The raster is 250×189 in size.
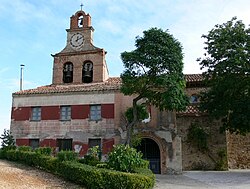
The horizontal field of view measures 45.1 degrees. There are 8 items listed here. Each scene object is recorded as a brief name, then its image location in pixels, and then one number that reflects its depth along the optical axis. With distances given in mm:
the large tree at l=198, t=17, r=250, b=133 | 20333
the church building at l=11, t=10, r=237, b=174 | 22359
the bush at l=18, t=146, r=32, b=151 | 21134
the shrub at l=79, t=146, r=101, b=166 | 16875
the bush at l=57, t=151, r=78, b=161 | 16484
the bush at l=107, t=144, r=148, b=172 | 14707
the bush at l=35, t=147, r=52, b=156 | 19469
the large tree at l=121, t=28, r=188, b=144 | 19266
